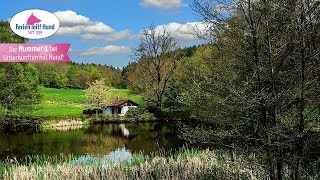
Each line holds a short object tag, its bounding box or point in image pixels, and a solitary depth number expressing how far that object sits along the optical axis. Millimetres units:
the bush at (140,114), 50406
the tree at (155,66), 54281
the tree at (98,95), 56062
